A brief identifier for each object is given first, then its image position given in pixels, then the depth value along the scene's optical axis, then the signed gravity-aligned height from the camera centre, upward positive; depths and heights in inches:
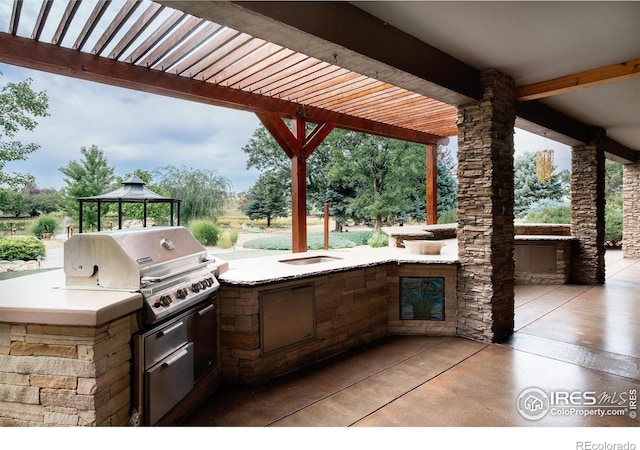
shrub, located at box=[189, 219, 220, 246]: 182.1 -2.3
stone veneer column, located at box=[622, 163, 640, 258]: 346.9 +13.4
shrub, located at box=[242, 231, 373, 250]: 273.5 -13.7
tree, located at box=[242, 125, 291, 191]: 422.9 +82.7
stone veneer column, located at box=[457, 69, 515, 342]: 140.6 +5.5
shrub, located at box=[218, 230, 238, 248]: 197.6 -7.3
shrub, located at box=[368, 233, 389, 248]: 266.4 -12.4
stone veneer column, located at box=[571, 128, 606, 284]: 241.3 +9.8
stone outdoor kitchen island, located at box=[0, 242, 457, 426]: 66.0 -25.6
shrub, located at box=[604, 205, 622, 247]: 426.9 -5.2
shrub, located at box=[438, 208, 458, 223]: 420.8 +9.2
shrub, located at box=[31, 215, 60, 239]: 130.7 +0.4
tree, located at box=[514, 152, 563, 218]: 557.6 +58.1
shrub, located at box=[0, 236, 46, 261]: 121.6 -7.5
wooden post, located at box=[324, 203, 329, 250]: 212.4 -1.0
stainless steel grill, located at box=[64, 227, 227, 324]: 76.8 -9.3
